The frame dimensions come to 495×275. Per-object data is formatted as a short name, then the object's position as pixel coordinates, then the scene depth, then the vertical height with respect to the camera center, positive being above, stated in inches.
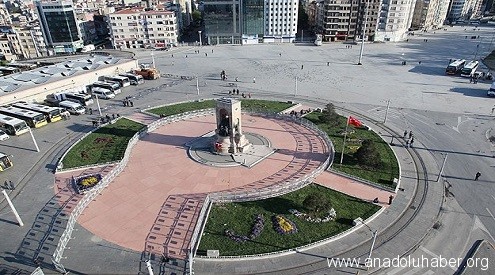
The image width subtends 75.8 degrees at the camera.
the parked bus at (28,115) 2154.3 -672.0
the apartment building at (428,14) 5935.0 -227.8
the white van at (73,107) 2368.4 -683.7
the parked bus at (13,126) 2043.6 -694.5
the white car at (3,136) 1990.7 -728.6
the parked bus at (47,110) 2233.0 -660.4
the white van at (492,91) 2640.7 -705.3
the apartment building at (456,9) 7445.9 -196.5
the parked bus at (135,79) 3049.7 -636.6
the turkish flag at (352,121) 1593.1 -548.5
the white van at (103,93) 2674.7 -662.4
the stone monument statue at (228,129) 1707.7 -629.9
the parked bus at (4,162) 1667.1 -742.1
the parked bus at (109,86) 2797.7 -637.0
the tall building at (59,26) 4522.6 -226.6
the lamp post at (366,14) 4670.8 -161.9
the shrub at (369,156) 1599.4 -716.2
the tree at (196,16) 7052.2 -208.2
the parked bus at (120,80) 3002.5 -631.9
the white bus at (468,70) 3181.6 -652.7
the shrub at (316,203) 1249.4 -728.1
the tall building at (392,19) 4817.9 -249.7
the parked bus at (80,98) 2517.5 -660.5
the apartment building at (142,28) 4658.0 -295.0
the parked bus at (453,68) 3262.8 -642.3
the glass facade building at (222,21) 4741.6 -218.7
